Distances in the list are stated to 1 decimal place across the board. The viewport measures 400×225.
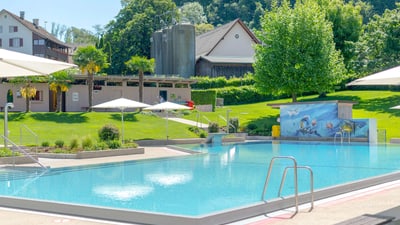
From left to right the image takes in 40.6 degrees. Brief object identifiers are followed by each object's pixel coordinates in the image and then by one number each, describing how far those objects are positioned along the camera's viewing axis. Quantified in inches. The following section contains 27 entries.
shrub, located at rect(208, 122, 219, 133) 1368.1
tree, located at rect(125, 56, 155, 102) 1761.8
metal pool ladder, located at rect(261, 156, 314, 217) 379.2
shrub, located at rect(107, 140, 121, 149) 936.5
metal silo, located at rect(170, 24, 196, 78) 2532.0
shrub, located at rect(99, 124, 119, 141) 1019.3
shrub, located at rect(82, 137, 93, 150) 923.4
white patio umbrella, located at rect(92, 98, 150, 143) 1148.2
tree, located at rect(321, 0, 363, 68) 2144.4
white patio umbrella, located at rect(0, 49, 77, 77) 590.9
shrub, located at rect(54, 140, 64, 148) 964.6
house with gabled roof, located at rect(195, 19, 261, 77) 2512.3
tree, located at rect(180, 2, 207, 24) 4138.8
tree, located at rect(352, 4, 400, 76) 1905.8
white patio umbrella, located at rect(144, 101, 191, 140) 1269.7
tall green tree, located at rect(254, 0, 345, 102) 1685.5
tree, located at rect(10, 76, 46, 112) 1589.1
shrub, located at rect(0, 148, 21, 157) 745.4
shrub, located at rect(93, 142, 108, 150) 914.2
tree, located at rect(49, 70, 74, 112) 1627.7
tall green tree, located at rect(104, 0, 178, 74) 3115.2
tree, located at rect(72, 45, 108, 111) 1637.6
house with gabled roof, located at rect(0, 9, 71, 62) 2886.3
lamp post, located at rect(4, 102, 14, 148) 732.8
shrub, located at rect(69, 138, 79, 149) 927.7
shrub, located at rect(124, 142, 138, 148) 959.4
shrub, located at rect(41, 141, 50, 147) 976.3
